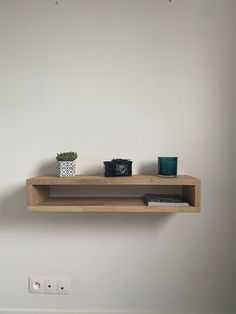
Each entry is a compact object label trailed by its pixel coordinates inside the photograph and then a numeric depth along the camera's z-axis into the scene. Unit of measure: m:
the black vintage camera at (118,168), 1.08
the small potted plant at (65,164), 1.11
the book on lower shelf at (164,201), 1.04
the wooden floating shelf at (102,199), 1.03
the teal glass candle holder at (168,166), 1.10
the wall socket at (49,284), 1.25
